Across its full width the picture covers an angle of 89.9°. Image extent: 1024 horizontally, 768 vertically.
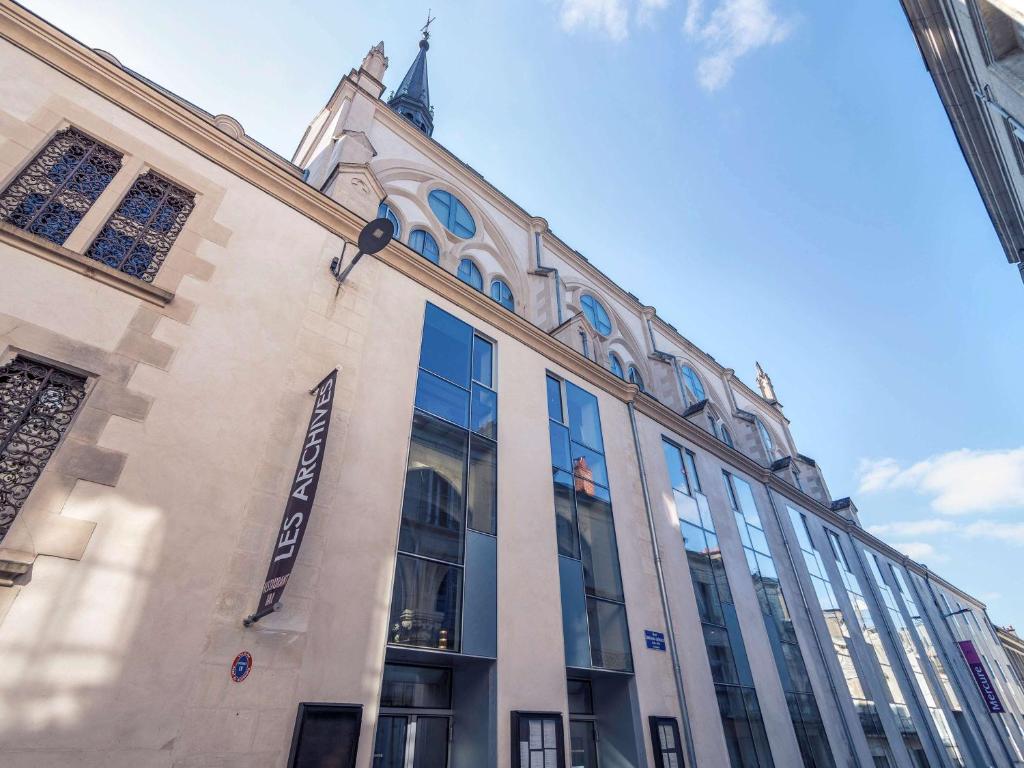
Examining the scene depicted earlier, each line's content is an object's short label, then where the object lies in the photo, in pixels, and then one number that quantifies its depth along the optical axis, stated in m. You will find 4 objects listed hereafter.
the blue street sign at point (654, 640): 11.47
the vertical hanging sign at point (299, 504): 6.01
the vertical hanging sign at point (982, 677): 27.11
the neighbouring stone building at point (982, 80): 11.93
